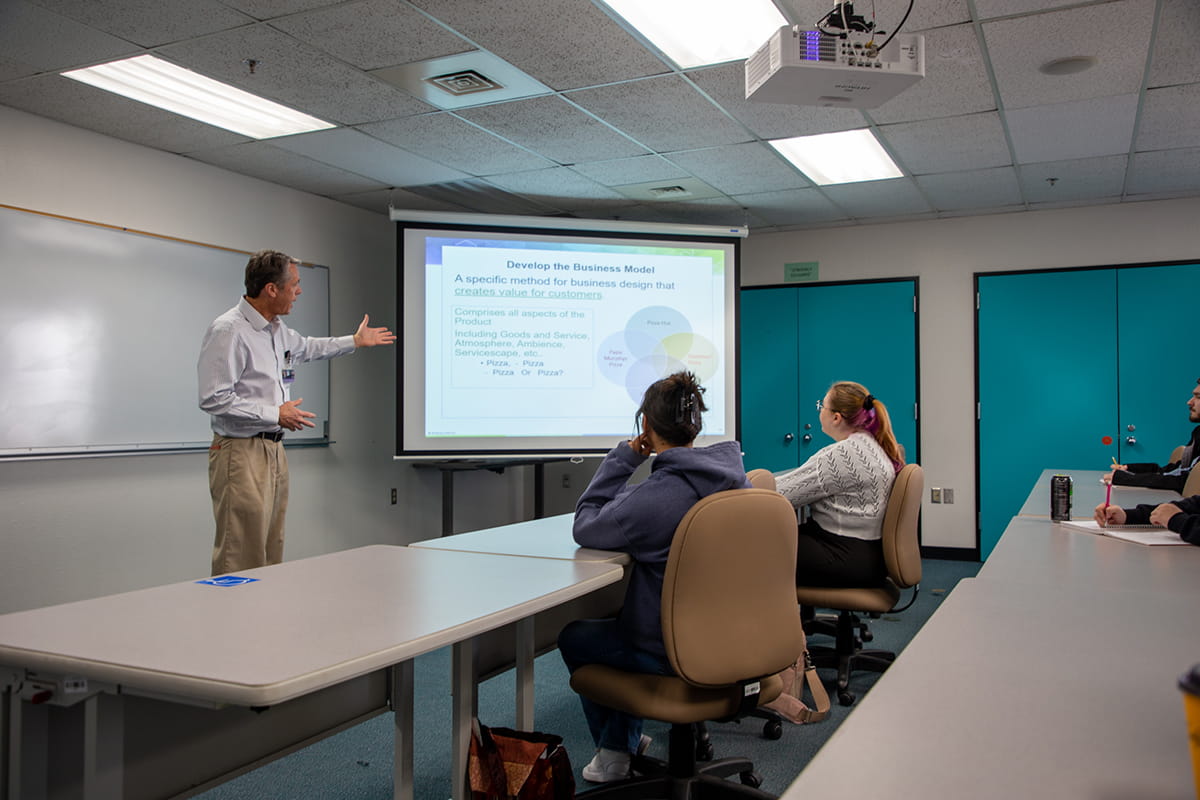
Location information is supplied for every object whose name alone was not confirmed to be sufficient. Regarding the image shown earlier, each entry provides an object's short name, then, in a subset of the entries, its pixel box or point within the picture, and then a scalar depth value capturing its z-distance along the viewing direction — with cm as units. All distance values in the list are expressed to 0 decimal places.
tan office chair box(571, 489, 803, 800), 175
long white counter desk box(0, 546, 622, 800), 110
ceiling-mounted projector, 221
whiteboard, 361
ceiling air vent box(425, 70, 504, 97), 346
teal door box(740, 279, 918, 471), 624
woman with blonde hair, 295
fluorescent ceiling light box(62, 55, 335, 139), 337
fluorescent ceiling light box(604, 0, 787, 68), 290
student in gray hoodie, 192
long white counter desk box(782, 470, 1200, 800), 68
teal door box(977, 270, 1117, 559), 568
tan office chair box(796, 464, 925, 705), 293
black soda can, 264
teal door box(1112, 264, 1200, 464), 542
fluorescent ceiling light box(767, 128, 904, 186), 441
